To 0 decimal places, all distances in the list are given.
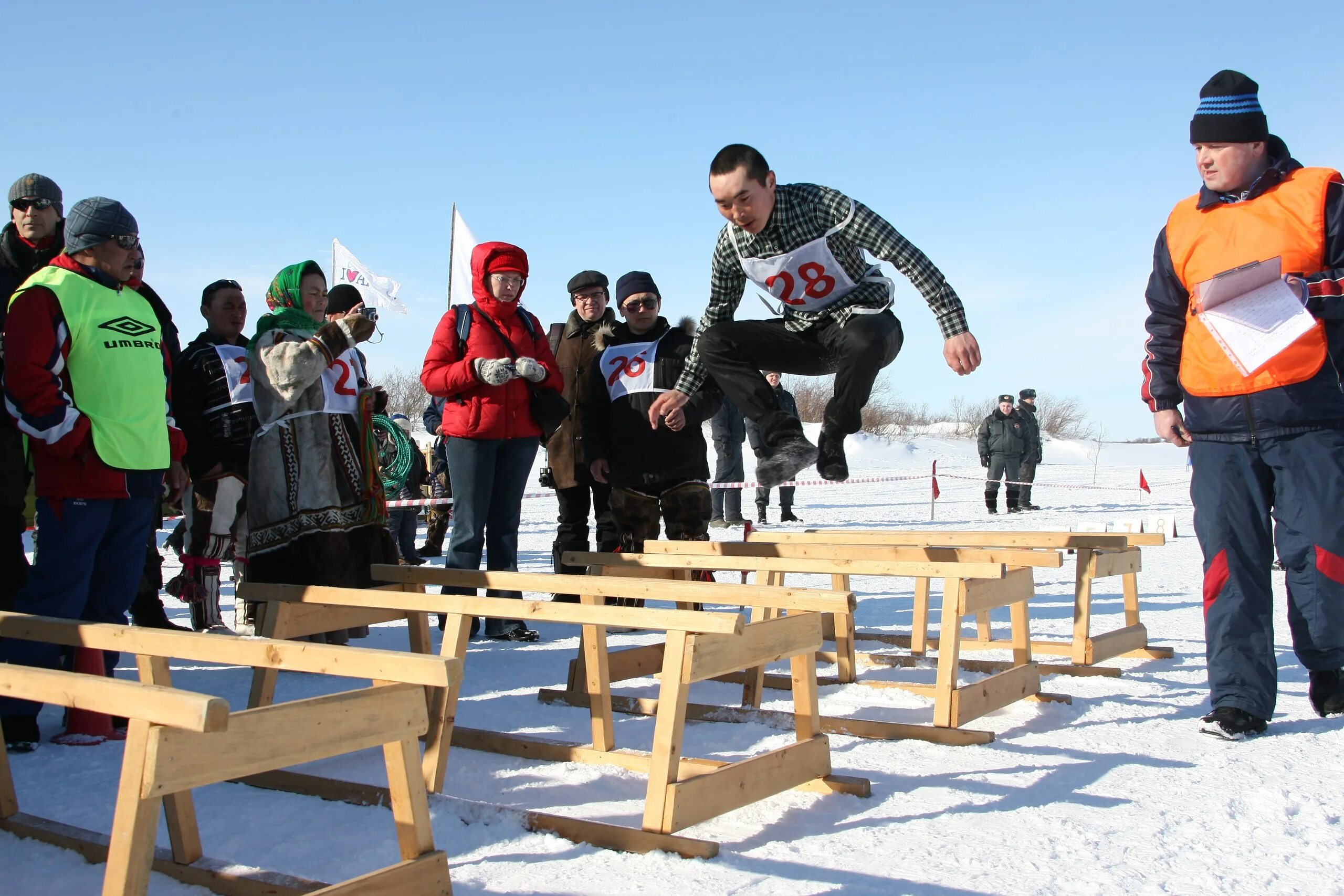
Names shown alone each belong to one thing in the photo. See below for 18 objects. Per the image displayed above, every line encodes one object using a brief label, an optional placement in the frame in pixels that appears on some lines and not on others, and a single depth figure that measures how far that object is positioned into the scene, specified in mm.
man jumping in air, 4055
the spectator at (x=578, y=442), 6469
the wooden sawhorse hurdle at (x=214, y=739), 1803
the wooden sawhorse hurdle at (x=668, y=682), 2607
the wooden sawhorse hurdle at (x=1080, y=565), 4715
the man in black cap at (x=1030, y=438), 16922
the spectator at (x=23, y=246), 3689
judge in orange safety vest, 3625
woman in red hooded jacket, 5402
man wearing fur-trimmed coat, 5973
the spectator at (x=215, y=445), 4867
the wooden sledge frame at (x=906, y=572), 3627
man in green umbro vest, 3455
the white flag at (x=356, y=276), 11781
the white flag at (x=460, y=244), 11148
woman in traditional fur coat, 4742
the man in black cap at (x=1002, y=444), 16469
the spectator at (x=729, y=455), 11023
